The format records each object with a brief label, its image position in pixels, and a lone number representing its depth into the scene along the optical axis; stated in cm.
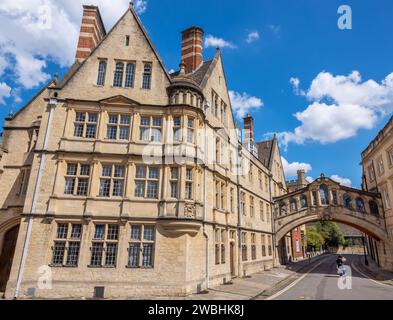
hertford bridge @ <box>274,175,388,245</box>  2747
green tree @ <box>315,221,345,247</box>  7022
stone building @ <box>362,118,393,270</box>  2455
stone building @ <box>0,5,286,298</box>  1392
